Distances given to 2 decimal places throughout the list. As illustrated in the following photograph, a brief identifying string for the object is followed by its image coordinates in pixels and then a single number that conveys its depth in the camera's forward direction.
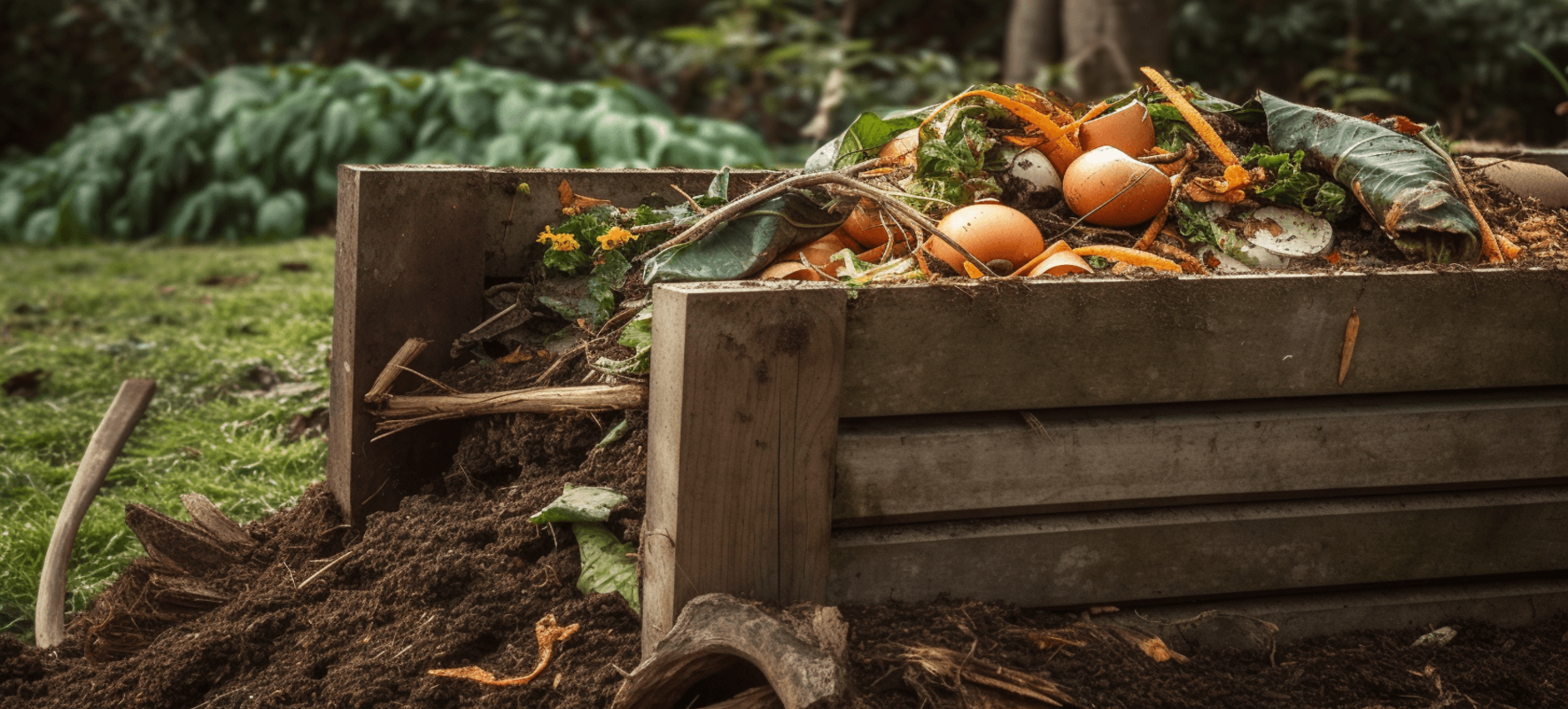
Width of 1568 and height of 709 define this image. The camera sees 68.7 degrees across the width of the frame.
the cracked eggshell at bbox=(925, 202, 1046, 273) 1.97
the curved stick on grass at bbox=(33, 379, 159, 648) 2.26
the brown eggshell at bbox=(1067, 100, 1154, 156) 2.29
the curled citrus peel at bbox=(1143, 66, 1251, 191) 2.21
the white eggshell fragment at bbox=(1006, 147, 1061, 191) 2.26
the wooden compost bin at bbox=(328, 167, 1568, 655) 1.61
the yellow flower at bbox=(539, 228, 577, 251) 2.31
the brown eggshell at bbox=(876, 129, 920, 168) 2.21
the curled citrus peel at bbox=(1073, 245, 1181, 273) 1.97
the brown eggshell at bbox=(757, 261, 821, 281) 1.95
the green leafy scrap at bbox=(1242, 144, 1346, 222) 2.23
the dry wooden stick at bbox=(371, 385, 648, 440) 1.98
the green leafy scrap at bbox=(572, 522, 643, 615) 1.82
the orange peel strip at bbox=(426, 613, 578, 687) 1.71
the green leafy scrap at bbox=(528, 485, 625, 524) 1.83
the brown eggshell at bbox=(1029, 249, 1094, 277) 1.88
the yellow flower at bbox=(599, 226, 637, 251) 2.19
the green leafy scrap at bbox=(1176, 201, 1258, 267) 2.15
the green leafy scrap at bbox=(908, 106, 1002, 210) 2.14
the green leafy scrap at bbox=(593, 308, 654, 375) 1.90
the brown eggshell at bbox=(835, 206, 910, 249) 2.17
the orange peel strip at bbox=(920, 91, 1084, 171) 2.21
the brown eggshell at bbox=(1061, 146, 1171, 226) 2.13
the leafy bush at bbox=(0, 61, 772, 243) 6.99
